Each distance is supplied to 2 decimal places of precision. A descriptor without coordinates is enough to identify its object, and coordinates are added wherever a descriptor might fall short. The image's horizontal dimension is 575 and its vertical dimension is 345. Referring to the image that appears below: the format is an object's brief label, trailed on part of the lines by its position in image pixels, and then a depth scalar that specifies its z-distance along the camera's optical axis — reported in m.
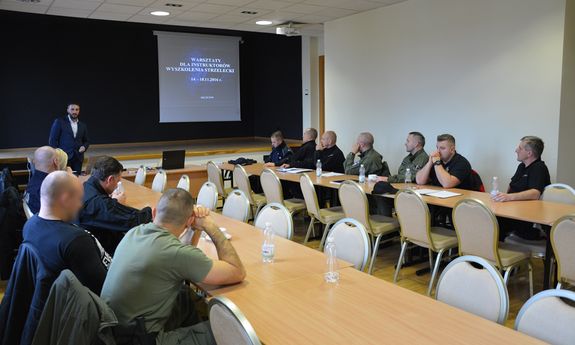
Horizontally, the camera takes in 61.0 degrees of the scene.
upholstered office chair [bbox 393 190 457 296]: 4.02
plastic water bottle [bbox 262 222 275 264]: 2.82
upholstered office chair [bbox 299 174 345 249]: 5.16
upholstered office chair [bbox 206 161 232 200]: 6.75
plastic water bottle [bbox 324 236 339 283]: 2.49
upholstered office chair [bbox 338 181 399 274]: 4.53
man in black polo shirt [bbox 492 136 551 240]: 4.30
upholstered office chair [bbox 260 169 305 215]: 5.58
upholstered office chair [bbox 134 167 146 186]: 6.74
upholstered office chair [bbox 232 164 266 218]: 6.19
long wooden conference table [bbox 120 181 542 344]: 1.85
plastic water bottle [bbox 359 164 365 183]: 5.63
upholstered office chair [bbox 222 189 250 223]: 4.25
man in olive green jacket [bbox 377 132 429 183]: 5.54
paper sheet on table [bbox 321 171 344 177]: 6.26
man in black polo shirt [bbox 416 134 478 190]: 5.03
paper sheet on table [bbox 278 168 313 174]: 6.62
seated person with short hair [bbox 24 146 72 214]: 4.41
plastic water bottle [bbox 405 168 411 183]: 5.43
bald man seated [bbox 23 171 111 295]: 2.31
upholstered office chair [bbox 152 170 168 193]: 6.26
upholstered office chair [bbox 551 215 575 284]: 3.08
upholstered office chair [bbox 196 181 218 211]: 4.80
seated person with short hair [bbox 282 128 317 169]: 7.14
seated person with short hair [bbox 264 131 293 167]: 7.66
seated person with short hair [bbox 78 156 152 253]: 3.41
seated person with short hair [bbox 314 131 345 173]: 6.88
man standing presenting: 7.95
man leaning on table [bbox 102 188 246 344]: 2.13
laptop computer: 7.86
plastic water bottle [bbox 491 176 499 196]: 4.34
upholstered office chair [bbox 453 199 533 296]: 3.54
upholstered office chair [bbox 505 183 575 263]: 3.83
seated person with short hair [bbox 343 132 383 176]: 6.13
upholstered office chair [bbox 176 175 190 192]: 5.39
